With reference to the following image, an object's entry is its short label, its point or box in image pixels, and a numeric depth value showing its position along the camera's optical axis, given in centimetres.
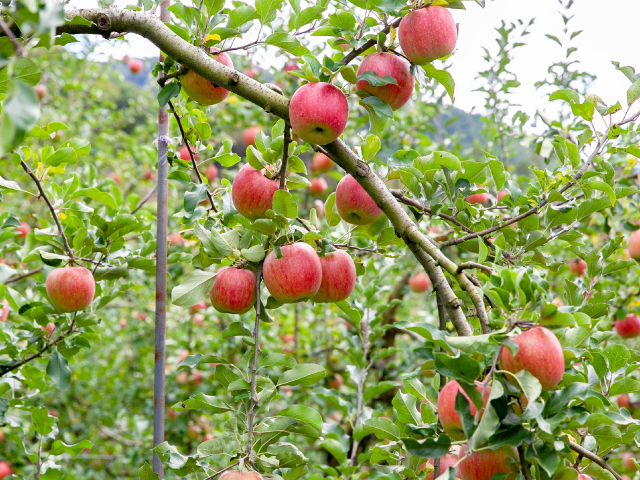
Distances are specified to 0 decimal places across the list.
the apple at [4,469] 249
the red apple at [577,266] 254
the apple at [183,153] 288
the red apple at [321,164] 300
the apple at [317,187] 320
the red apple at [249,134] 317
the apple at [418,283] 321
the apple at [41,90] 374
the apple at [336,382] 306
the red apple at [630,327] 254
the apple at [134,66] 526
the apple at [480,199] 244
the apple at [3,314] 184
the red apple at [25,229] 285
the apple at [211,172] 331
